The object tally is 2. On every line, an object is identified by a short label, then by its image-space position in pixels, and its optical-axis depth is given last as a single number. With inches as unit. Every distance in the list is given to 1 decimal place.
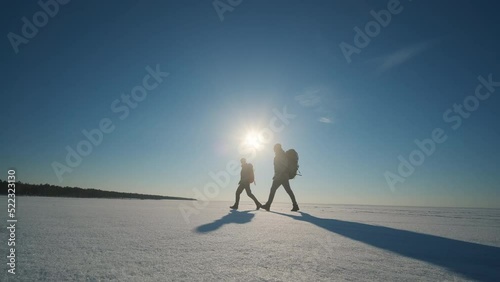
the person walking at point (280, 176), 371.9
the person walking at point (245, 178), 420.8
